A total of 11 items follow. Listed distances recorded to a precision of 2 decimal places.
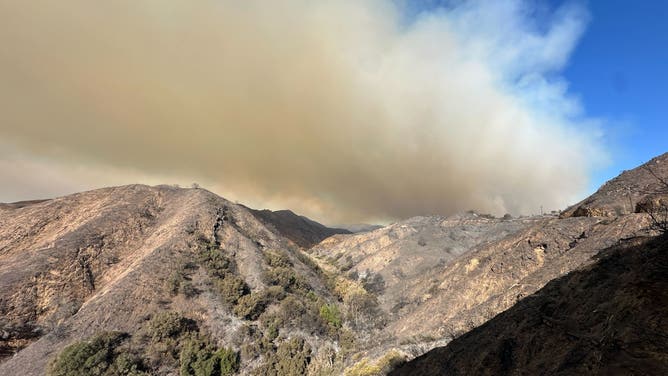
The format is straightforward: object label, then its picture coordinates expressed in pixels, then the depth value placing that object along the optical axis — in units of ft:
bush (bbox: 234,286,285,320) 103.71
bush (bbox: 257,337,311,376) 84.23
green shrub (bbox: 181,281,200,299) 103.40
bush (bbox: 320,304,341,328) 111.96
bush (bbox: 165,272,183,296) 102.58
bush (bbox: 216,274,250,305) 108.17
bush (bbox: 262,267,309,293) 125.18
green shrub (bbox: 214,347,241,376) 83.23
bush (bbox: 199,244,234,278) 119.69
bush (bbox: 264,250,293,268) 140.56
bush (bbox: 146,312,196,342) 84.79
